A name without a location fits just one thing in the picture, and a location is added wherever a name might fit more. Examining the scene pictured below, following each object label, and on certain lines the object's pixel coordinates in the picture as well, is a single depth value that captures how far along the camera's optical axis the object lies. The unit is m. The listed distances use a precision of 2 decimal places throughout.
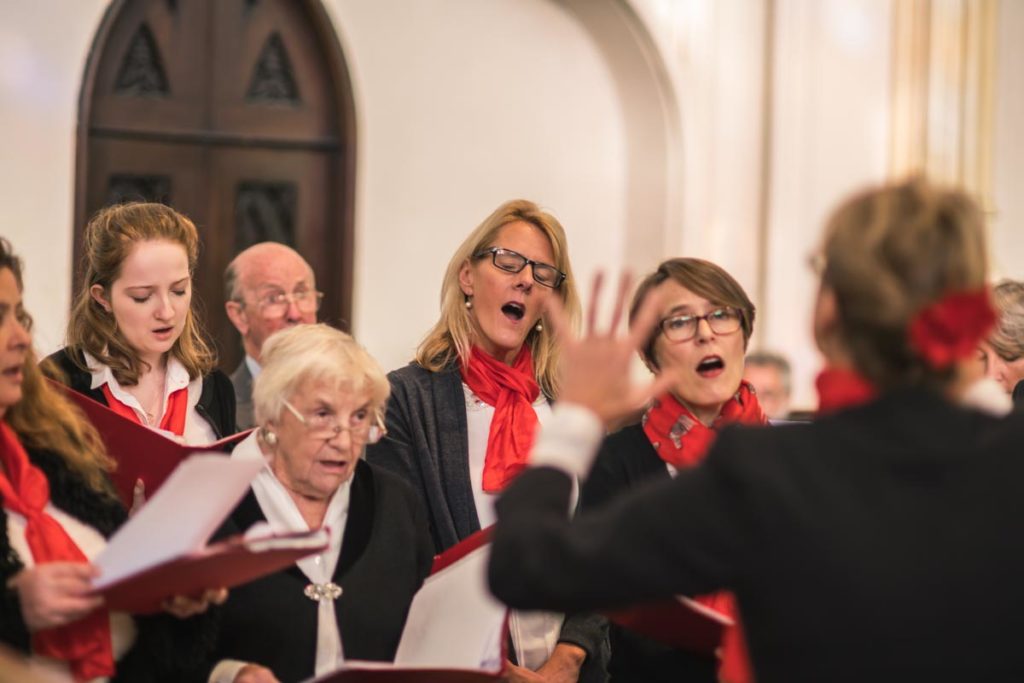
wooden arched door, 11.99
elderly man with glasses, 8.94
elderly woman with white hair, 5.44
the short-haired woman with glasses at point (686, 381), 6.21
